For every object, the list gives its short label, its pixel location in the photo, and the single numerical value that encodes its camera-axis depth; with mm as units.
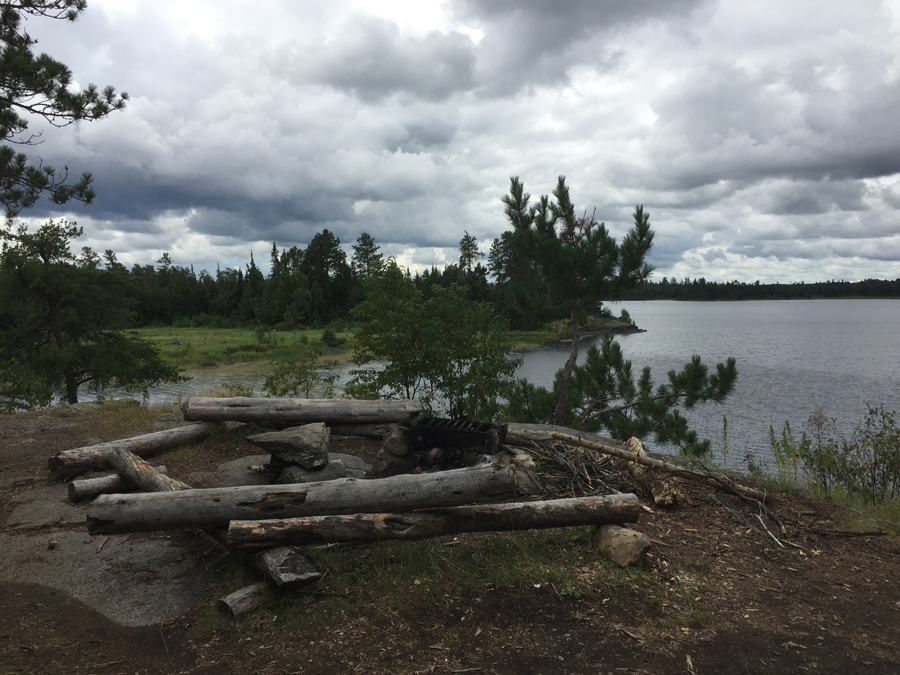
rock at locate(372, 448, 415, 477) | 6633
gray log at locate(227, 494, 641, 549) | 4117
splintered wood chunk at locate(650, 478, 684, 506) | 5855
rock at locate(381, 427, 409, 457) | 6809
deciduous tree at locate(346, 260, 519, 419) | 9773
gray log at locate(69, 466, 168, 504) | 5723
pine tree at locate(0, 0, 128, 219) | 6875
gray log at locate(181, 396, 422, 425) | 7910
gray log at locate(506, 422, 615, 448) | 7266
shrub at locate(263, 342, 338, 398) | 11297
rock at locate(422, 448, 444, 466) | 6812
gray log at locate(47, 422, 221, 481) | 6914
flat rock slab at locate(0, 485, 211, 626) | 4227
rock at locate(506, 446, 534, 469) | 6332
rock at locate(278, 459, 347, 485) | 5957
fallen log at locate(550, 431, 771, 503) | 6023
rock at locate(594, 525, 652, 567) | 4492
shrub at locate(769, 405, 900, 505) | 8148
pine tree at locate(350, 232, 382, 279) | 84375
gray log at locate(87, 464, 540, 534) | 4262
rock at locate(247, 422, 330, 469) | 6113
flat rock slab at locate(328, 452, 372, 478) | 6543
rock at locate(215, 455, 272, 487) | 6438
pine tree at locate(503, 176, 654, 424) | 13258
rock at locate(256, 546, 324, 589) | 4004
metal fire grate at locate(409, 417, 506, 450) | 6727
